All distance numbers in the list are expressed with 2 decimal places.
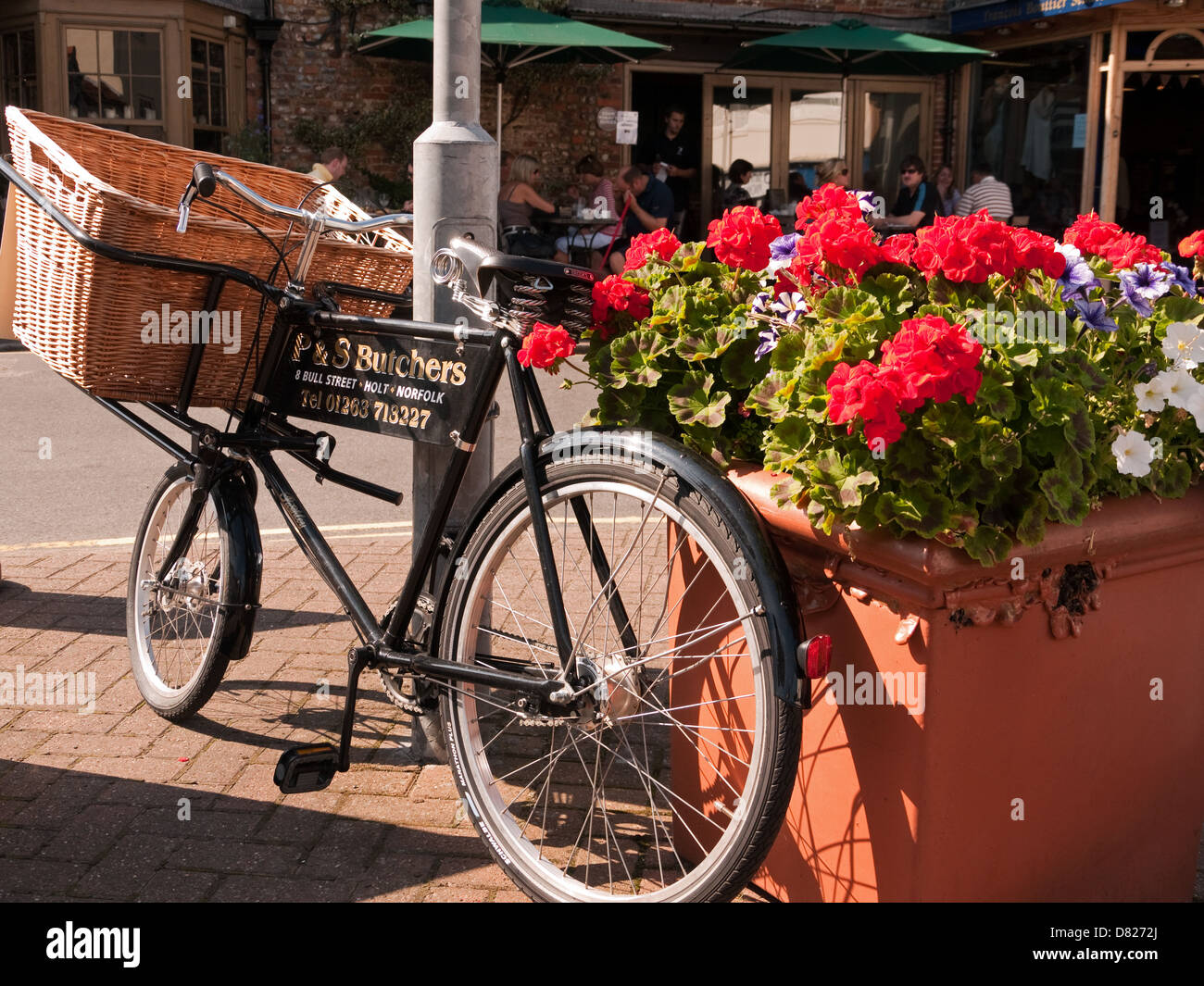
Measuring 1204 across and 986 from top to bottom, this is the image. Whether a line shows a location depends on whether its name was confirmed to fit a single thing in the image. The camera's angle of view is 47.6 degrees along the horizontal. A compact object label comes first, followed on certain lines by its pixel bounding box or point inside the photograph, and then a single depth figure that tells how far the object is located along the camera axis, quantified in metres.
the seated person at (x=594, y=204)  14.41
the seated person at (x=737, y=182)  16.22
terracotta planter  2.35
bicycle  2.38
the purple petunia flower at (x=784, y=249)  2.82
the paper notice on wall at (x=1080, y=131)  17.88
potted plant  2.26
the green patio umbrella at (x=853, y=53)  14.55
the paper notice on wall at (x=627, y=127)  15.27
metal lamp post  3.36
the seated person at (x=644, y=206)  13.81
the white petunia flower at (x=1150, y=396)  2.51
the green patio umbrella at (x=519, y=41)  13.12
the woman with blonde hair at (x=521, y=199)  14.05
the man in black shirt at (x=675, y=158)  17.17
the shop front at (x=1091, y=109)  17.08
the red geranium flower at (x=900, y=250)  2.49
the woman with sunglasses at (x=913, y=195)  14.84
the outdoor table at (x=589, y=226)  14.28
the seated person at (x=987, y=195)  15.09
